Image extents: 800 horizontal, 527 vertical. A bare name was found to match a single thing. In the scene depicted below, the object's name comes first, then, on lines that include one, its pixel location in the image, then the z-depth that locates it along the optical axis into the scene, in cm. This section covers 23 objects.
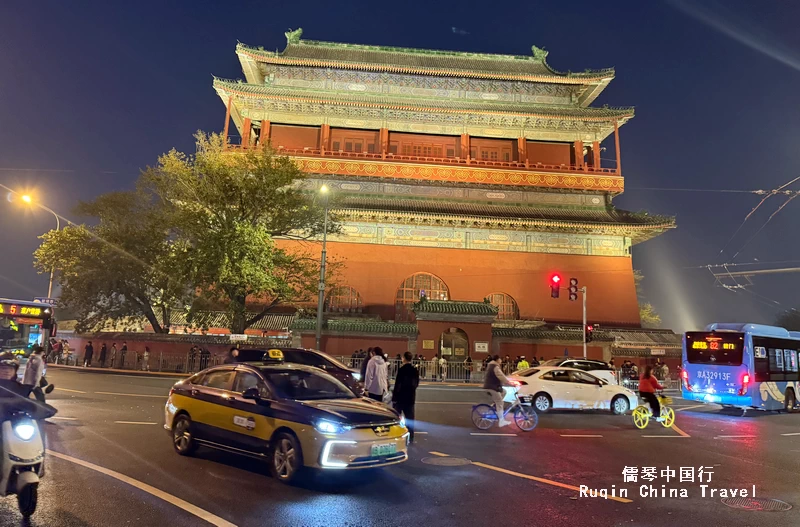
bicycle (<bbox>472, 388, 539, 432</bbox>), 1090
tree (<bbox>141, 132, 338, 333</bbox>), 1977
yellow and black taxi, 612
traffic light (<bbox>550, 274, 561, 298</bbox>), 2351
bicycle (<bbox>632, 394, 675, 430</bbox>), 1176
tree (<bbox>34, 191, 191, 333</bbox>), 2464
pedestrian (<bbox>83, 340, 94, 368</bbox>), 2584
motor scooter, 433
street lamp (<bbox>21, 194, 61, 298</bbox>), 1940
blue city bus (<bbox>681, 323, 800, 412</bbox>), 1528
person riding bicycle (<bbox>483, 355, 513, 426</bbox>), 1072
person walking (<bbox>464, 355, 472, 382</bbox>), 2359
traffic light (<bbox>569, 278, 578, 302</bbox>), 2412
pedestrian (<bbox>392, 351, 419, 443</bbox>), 926
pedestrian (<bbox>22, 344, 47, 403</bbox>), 973
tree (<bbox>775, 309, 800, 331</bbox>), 6688
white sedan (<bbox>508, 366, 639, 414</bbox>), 1417
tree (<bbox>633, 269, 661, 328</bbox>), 4228
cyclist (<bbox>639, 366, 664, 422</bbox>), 1163
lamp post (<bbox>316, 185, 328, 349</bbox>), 1989
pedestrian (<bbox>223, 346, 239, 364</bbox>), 1327
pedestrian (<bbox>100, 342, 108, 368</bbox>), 2584
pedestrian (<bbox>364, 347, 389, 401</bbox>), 1004
